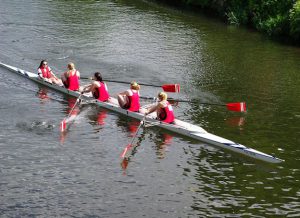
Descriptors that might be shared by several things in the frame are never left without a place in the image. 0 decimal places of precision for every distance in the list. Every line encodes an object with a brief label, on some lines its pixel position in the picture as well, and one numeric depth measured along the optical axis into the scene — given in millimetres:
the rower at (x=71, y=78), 27141
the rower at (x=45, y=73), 28641
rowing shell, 20388
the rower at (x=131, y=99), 24203
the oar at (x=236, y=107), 24164
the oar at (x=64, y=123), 22769
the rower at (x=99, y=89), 25734
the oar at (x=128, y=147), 20594
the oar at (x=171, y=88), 25844
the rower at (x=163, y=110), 22953
